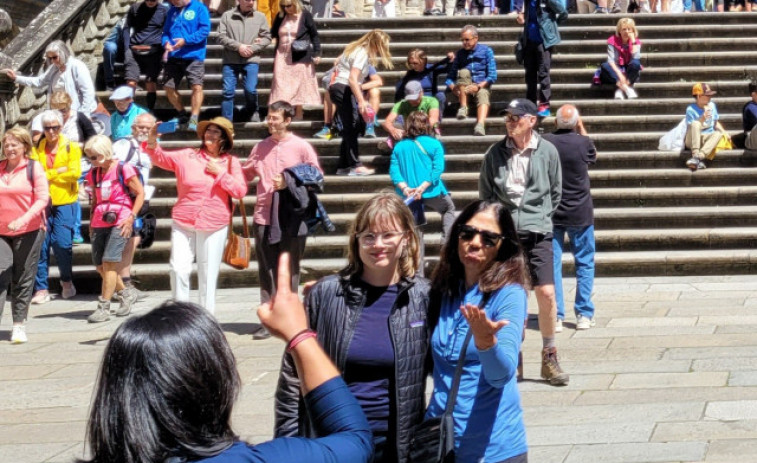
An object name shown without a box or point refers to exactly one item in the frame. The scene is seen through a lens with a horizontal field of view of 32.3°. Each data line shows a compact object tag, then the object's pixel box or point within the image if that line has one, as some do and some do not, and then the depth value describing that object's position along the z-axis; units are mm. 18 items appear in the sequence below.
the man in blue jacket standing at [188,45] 16062
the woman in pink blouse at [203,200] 10258
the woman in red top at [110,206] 11156
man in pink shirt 10328
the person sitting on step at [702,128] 14711
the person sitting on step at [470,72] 16219
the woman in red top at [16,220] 10641
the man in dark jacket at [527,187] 8664
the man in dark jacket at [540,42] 16031
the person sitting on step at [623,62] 16656
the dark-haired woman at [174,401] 2355
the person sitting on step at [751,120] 14884
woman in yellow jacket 12461
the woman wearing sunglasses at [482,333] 4191
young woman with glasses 4379
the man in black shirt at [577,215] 10273
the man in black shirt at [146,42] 16781
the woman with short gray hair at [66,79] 15094
